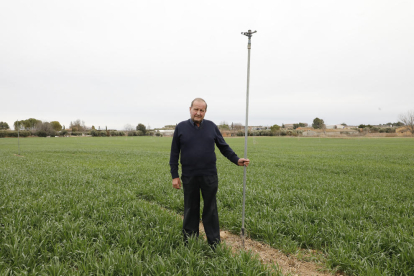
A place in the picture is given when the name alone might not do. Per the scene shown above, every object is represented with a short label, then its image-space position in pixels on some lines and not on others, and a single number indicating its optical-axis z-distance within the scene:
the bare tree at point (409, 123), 89.87
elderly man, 3.53
